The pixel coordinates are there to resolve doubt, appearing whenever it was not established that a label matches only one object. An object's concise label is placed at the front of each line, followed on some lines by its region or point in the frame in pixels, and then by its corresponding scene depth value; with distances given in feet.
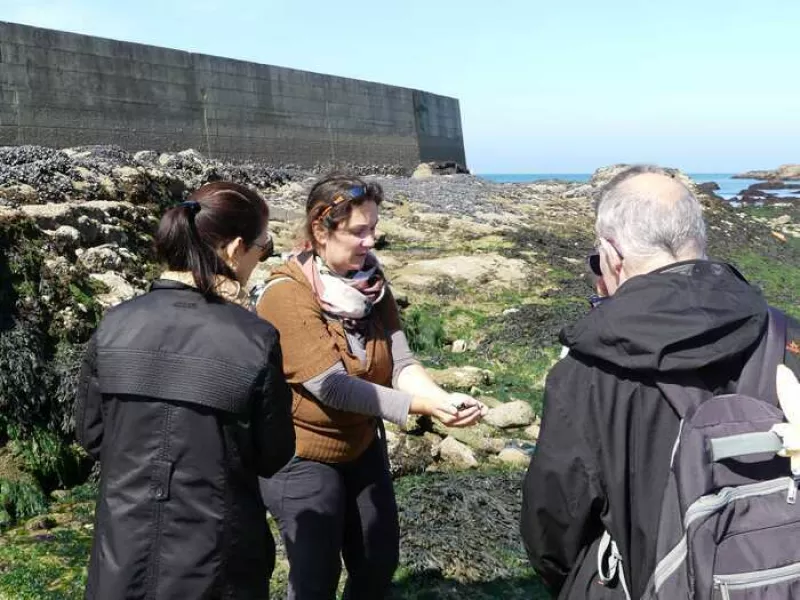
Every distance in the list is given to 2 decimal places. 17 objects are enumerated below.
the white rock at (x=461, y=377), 25.67
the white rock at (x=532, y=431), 22.16
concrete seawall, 54.19
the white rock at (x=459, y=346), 31.42
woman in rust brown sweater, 9.57
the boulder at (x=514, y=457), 19.98
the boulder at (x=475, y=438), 20.66
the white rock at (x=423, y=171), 87.37
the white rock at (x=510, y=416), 22.41
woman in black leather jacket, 7.57
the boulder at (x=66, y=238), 22.93
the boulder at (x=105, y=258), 23.48
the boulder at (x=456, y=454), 19.44
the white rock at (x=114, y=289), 22.21
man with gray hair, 6.19
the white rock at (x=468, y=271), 38.09
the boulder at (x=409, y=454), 18.53
